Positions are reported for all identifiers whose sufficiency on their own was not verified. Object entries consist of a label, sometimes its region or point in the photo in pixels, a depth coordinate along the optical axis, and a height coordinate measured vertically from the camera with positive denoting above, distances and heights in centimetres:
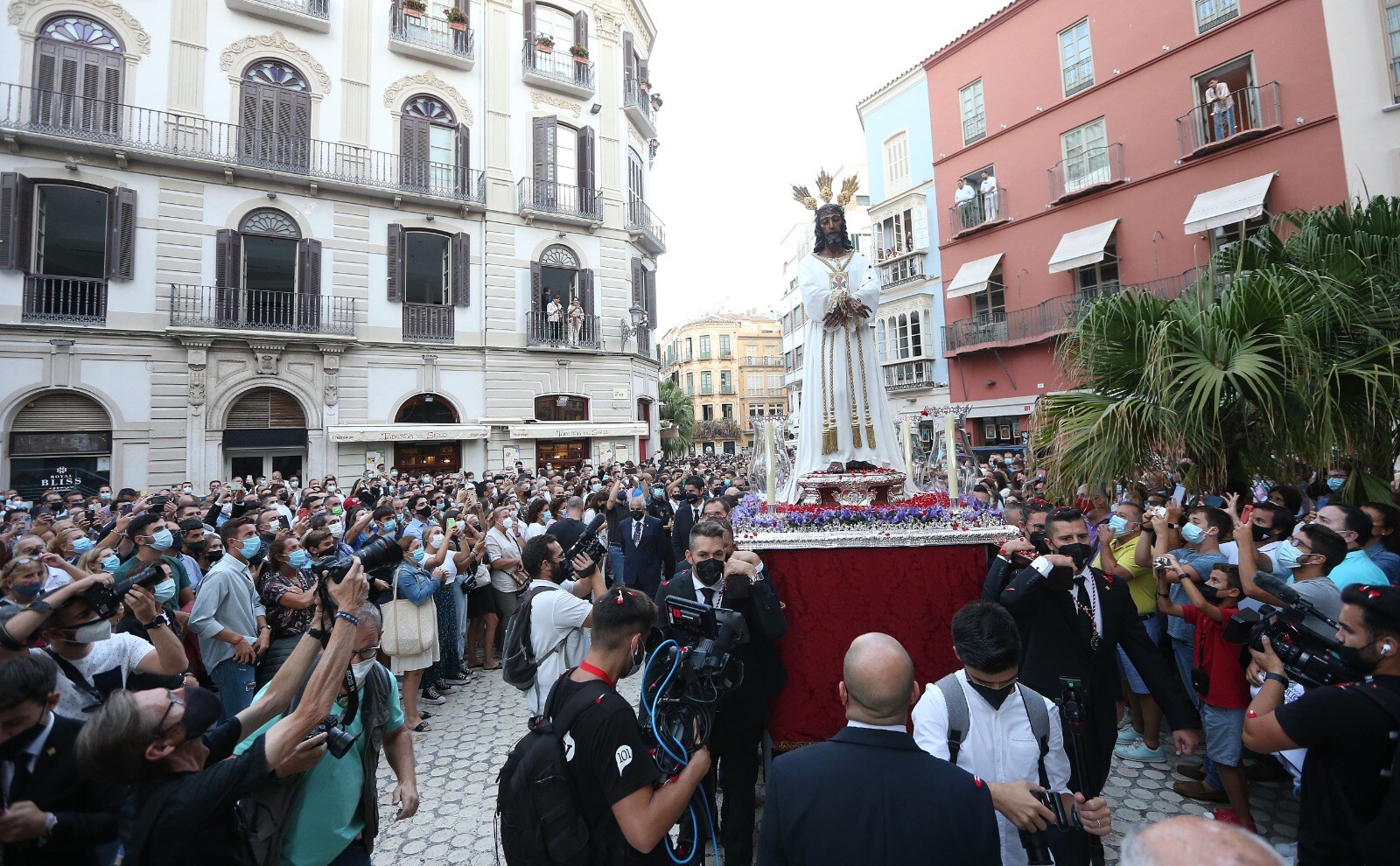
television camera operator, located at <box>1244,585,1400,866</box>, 218 -105
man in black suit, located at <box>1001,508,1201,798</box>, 333 -101
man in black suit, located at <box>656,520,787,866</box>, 336 -123
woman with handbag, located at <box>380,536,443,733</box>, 555 -127
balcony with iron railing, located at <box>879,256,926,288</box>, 2175 +658
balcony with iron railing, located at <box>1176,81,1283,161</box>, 1362 +727
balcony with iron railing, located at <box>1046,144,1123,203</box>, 1630 +745
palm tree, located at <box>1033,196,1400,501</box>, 454 +53
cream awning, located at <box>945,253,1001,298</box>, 1872 +537
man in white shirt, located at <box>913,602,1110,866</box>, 238 -99
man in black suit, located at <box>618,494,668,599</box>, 774 -100
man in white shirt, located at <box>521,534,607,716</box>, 338 -74
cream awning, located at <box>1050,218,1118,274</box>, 1609 +528
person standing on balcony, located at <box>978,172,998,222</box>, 1897 +773
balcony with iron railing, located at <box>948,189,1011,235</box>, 1884 +747
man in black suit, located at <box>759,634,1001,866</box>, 176 -96
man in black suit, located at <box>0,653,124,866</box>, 204 -96
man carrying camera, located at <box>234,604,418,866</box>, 229 -115
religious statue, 562 +89
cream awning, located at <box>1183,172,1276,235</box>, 1348 +524
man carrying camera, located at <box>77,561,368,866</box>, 187 -85
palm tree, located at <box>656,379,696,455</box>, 4475 +399
